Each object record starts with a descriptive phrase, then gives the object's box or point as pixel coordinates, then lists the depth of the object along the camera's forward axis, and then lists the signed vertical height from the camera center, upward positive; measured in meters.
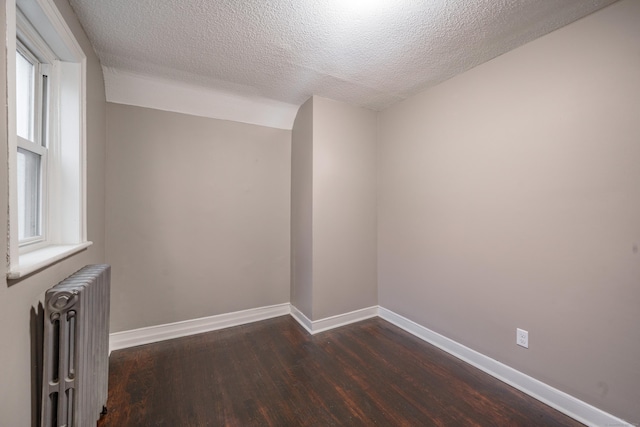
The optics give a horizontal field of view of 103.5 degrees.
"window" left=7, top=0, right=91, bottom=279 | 1.26 +0.46
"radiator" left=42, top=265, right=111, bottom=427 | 1.02 -0.60
